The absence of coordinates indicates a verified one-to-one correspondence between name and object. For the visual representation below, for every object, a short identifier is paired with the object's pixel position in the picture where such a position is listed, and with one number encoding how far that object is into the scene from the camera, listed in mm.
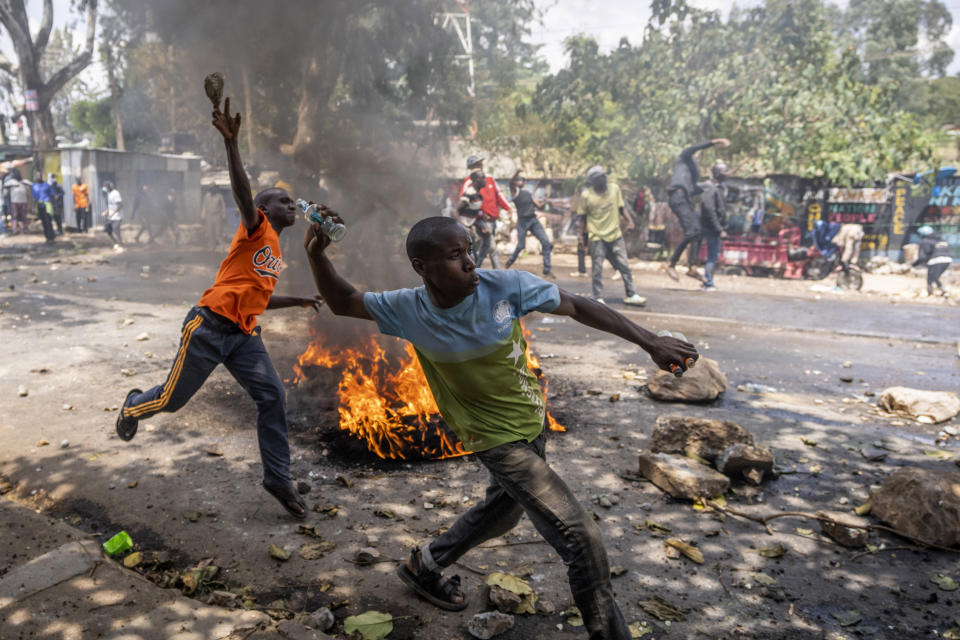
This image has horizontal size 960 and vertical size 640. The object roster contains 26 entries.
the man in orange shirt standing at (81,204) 20078
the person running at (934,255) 12656
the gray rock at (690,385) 5523
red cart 15023
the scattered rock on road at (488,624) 2641
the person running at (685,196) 12273
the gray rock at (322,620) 2670
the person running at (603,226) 9945
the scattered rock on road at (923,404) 5234
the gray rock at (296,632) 2510
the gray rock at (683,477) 3791
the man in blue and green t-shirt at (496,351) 2369
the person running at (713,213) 12086
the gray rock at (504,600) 2805
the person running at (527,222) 12516
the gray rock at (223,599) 2773
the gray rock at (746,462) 4020
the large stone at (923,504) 3326
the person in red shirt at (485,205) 10609
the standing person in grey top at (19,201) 18977
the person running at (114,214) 17500
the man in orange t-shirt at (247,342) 3453
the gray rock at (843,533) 3373
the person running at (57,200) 19062
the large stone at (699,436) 4258
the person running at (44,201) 18016
